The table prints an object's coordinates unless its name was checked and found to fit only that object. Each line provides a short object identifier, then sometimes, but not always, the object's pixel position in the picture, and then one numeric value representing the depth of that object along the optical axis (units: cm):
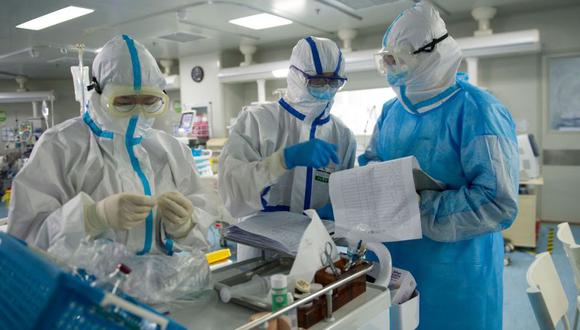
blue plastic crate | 59
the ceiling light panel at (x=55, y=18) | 458
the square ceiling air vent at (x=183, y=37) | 609
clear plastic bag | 93
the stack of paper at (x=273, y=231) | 116
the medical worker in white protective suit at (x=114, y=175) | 104
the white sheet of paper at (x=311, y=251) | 98
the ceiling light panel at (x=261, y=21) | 539
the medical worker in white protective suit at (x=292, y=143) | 140
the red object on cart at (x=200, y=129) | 775
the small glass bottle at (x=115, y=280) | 73
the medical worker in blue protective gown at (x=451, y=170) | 133
